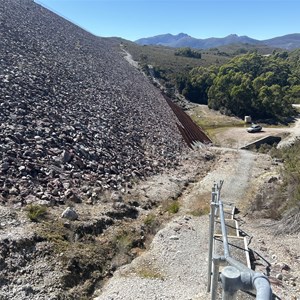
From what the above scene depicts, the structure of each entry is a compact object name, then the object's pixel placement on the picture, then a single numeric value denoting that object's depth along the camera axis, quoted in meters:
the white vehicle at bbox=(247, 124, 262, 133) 35.25
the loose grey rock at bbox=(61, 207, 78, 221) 9.64
